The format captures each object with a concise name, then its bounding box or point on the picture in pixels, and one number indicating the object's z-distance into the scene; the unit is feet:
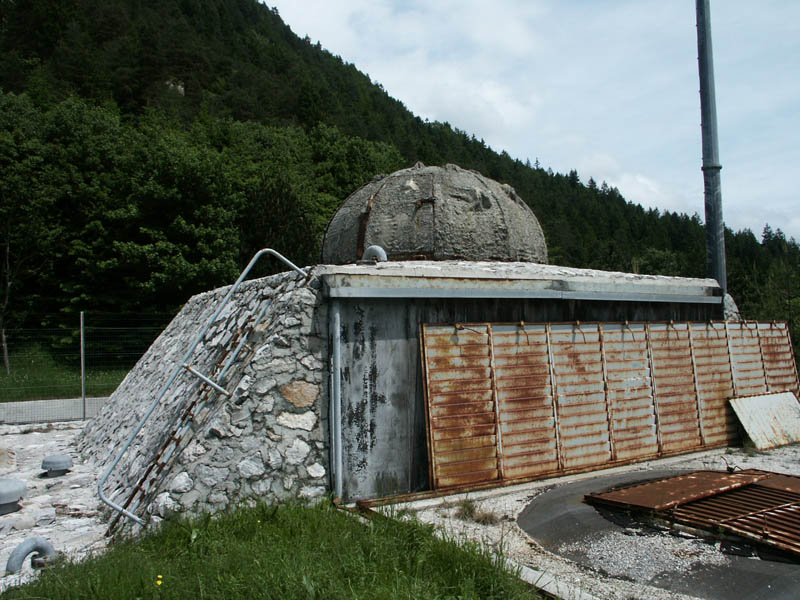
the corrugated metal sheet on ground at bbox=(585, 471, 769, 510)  16.30
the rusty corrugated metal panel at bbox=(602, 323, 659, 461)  22.93
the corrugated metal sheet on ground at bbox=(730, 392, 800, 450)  26.11
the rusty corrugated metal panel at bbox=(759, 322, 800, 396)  29.53
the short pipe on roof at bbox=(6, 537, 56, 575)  14.17
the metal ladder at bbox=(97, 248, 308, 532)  17.47
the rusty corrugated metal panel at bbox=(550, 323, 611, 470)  21.59
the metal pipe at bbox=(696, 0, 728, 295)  32.07
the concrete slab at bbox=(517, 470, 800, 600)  11.82
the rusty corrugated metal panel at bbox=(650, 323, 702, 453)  24.43
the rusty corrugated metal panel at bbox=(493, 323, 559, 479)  20.31
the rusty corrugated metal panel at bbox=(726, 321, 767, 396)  27.84
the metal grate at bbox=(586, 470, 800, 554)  14.12
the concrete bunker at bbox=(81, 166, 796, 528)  17.24
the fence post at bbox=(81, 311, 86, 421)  42.32
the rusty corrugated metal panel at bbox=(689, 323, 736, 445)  25.95
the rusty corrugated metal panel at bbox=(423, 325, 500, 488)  19.03
